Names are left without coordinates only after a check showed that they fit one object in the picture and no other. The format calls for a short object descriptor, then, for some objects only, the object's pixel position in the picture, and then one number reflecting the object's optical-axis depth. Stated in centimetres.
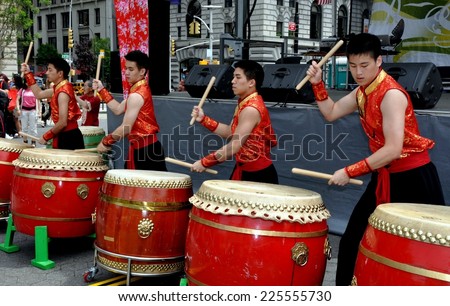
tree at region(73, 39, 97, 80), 4562
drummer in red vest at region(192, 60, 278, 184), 335
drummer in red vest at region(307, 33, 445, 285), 250
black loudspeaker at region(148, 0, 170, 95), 743
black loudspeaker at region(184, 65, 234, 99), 620
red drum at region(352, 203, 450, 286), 182
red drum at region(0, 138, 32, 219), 456
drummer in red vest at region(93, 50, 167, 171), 401
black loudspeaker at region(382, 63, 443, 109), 470
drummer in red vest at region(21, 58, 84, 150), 481
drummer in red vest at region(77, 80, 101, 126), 735
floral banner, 689
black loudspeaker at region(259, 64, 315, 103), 553
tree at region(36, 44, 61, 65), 5223
